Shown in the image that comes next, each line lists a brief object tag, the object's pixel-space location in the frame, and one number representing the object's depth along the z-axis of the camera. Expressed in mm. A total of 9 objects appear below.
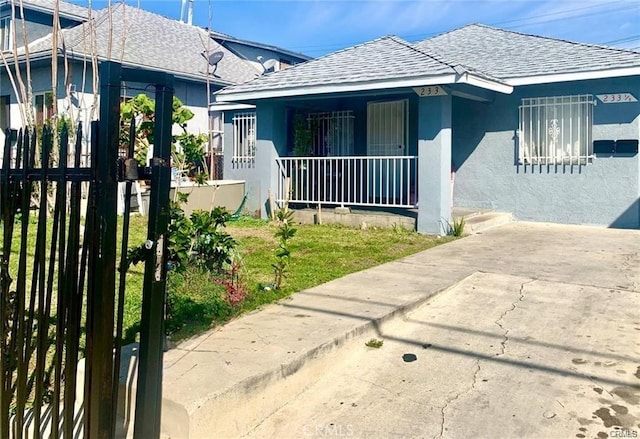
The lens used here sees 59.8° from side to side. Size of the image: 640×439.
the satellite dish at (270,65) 23594
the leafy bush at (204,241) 5051
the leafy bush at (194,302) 4316
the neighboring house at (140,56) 14610
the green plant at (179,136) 5930
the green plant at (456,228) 9672
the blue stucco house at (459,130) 9938
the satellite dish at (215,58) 17875
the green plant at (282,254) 5332
